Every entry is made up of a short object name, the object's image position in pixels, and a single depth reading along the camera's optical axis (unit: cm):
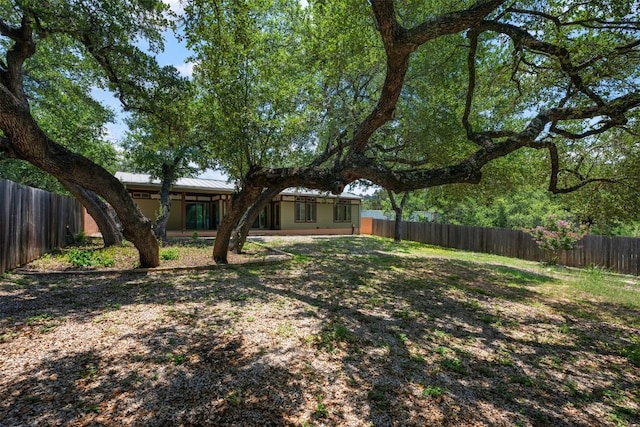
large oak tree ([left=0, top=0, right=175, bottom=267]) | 495
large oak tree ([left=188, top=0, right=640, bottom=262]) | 463
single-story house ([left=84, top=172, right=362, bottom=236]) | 1620
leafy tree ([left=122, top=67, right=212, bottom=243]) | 734
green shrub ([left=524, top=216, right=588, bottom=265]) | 1122
